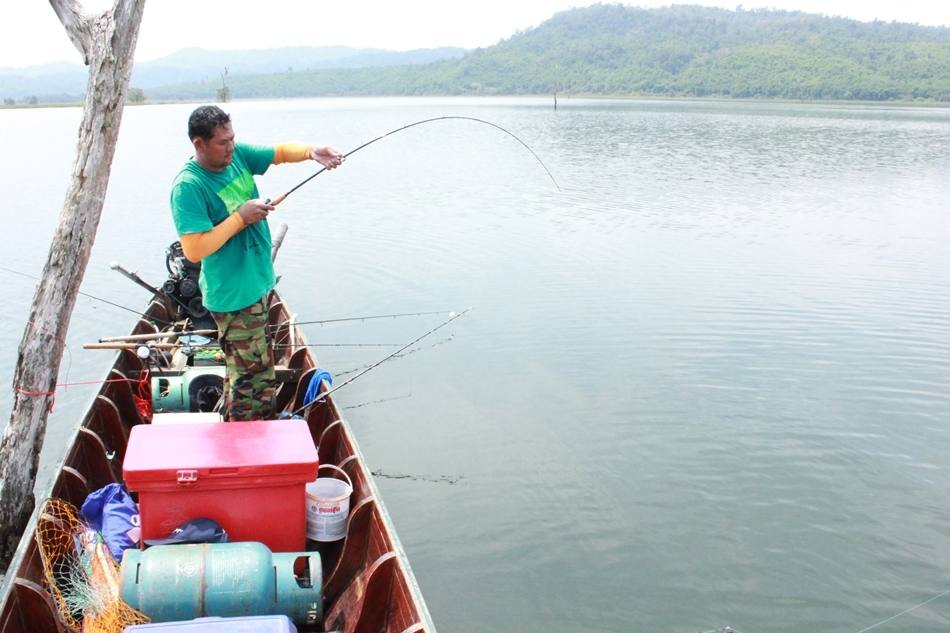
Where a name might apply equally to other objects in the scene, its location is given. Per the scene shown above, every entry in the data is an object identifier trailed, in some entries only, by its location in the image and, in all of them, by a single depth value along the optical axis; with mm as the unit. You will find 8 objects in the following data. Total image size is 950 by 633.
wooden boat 3504
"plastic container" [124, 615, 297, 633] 2947
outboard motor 7457
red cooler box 3654
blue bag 4129
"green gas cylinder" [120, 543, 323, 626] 3400
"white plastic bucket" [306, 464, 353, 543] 4293
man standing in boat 4074
